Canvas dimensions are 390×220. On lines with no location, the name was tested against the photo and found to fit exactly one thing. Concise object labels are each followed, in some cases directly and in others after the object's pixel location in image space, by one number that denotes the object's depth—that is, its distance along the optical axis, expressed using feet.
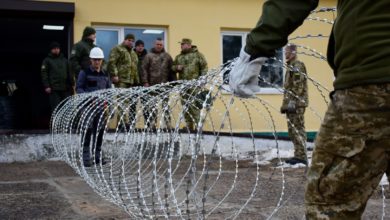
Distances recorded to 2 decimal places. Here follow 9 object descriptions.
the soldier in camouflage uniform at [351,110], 7.27
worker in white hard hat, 29.12
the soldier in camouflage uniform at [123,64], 34.53
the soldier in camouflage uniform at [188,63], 37.42
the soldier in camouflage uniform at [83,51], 33.76
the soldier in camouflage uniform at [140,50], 37.60
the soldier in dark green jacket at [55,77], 36.60
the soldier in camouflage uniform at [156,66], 36.70
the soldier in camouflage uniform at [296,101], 27.20
